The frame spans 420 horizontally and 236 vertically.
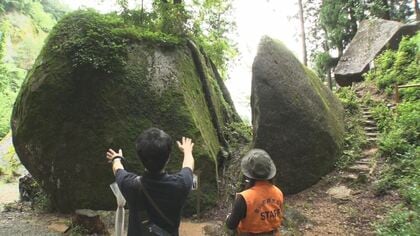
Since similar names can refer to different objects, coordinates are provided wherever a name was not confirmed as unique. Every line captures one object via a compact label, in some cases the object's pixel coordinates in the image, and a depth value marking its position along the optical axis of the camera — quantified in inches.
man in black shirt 100.3
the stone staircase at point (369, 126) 434.2
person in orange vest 122.3
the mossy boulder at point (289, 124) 369.7
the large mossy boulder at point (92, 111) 327.3
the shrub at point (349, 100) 500.6
